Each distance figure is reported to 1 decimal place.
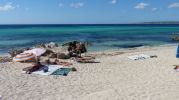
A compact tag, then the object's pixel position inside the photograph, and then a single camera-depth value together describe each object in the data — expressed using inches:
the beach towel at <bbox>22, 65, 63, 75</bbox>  257.5
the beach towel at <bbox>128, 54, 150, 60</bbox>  352.7
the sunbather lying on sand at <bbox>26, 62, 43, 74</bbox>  260.9
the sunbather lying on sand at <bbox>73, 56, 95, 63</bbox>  330.8
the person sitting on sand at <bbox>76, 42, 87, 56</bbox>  361.9
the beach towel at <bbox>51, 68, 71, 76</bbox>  257.5
